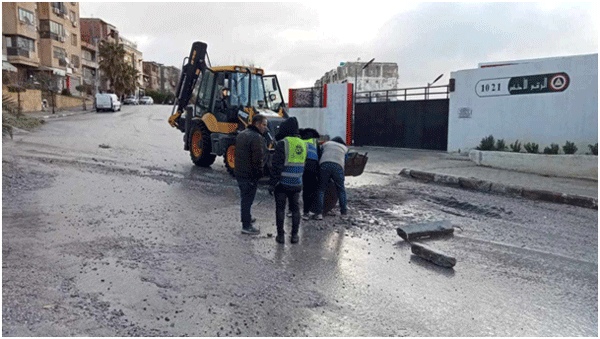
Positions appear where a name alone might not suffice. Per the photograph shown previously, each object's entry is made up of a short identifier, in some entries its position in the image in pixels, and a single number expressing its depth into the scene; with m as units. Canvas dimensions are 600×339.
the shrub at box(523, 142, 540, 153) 13.61
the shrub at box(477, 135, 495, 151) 14.92
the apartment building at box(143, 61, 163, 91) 99.69
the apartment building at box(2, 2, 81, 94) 44.41
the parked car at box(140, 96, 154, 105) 63.22
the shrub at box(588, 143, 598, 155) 12.43
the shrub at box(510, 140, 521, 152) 14.08
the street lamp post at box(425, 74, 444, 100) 18.48
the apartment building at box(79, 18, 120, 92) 65.12
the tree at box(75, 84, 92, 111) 54.72
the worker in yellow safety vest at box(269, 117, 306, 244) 5.88
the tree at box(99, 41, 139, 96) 60.59
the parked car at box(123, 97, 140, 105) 57.91
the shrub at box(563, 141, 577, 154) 12.85
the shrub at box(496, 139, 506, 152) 14.62
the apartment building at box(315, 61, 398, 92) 56.75
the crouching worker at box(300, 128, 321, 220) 7.03
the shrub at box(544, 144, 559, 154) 13.03
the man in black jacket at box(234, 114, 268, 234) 5.96
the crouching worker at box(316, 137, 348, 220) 7.20
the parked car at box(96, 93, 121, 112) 39.53
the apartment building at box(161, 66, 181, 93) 112.38
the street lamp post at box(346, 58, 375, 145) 21.16
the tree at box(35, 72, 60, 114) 36.33
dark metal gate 18.16
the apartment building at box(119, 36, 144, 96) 84.06
